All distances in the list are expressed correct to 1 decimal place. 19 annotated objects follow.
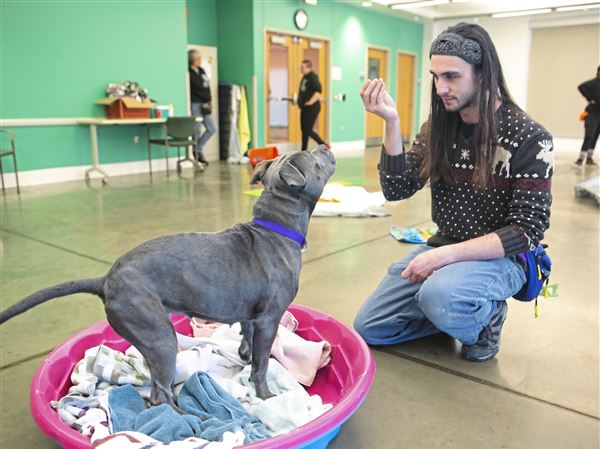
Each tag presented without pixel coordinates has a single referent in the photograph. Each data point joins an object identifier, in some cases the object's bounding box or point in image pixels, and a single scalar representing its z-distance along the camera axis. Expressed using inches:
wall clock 396.8
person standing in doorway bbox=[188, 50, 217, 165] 327.6
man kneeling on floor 70.1
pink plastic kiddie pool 49.6
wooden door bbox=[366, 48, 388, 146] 498.0
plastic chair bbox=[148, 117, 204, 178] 286.3
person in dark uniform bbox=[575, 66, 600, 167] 319.0
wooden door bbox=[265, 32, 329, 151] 395.9
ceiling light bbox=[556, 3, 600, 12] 444.6
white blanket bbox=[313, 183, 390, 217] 185.3
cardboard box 266.3
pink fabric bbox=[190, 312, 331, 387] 71.5
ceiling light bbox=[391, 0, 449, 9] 435.2
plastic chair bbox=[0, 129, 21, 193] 223.2
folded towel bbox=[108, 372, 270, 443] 54.0
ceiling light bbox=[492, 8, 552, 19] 473.8
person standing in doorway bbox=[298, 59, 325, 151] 351.9
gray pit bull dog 51.8
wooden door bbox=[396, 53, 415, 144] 545.0
